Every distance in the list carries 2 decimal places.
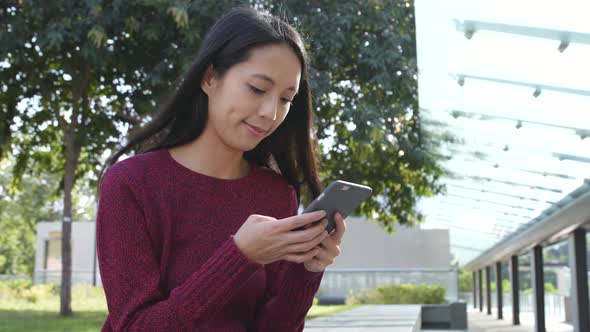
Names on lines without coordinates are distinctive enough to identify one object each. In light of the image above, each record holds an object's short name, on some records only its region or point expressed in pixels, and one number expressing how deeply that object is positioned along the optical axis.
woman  1.64
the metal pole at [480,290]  35.72
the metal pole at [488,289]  31.26
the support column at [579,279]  12.34
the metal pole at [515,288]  22.41
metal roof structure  5.44
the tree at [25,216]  39.47
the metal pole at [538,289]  17.72
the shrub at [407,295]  21.92
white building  26.16
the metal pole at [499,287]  26.38
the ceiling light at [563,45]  5.34
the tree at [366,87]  10.73
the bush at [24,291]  18.30
